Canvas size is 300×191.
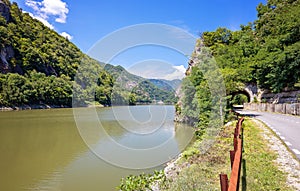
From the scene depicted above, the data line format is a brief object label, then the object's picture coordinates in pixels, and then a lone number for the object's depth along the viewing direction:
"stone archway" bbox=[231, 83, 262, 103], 30.34
